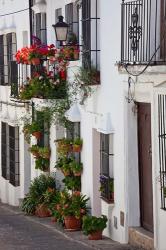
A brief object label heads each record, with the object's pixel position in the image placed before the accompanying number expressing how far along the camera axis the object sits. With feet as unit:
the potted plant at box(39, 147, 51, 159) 68.23
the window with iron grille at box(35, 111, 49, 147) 67.42
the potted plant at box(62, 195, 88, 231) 56.49
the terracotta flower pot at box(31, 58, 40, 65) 62.44
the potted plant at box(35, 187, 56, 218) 65.10
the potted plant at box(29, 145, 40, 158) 69.67
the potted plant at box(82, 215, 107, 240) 51.40
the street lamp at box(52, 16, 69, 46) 57.72
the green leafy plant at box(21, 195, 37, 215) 67.31
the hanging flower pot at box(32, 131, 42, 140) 68.80
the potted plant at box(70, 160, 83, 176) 58.90
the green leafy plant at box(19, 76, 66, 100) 62.54
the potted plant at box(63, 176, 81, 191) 60.18
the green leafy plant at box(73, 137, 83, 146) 58.75
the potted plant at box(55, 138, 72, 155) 60.70
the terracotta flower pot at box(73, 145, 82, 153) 58.75
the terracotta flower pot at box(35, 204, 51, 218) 65.62
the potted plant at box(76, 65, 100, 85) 53.02
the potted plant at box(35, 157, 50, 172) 69.21
